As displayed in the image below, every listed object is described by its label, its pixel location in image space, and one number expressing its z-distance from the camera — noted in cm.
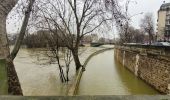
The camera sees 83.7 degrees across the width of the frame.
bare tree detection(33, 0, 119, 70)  752
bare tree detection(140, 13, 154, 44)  2456
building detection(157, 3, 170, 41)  2739
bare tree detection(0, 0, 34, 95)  191
